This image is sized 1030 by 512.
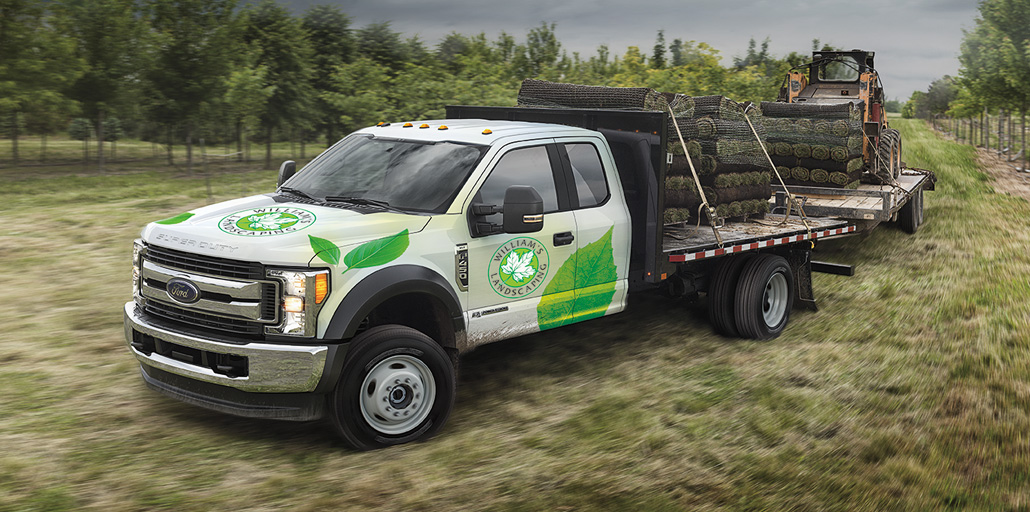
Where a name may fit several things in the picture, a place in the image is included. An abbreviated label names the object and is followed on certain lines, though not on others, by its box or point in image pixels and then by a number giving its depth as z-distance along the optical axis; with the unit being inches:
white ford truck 193.3
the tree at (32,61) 920.3
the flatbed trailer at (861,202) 398.6
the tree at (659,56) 1636.8
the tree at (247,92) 1094.4
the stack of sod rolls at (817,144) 452.8
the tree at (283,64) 1259.8
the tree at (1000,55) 1051.9
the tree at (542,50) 1472.7
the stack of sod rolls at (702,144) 299.3
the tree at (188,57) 1095.6
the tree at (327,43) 1362.0
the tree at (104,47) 1032.8
